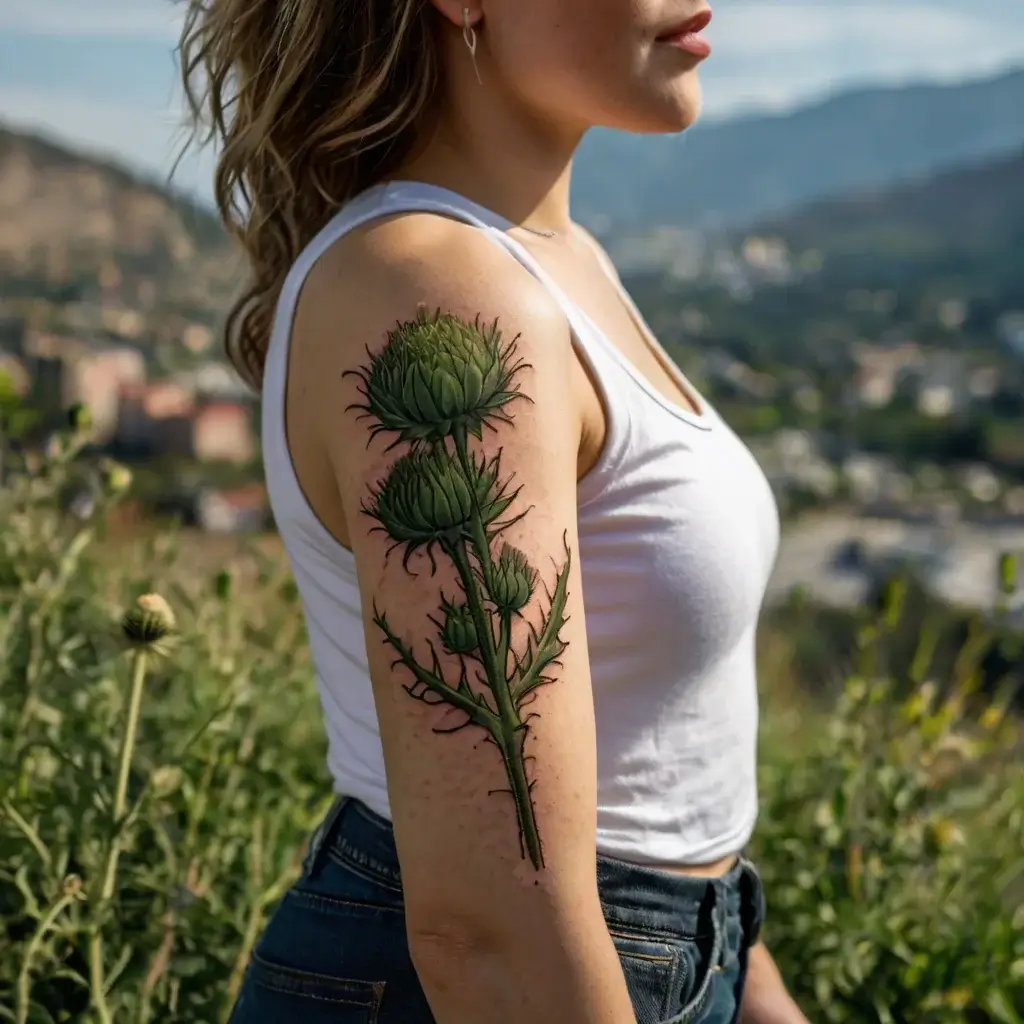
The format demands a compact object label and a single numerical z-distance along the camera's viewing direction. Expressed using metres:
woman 0.83
